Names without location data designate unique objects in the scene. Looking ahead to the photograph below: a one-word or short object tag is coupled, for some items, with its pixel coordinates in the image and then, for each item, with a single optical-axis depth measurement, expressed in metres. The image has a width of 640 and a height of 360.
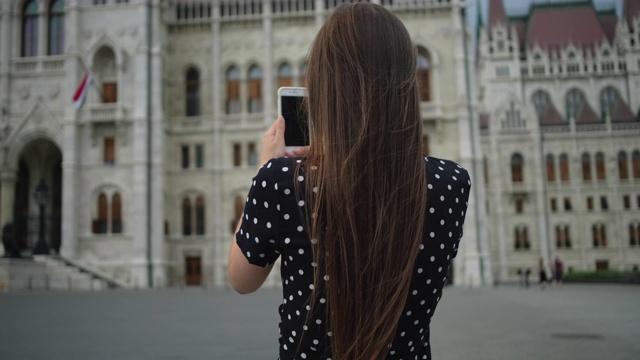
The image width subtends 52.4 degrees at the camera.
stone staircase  27.78
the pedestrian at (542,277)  31.17
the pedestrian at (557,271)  33.47
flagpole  34.36
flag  32.00
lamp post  30.86
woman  1.92
